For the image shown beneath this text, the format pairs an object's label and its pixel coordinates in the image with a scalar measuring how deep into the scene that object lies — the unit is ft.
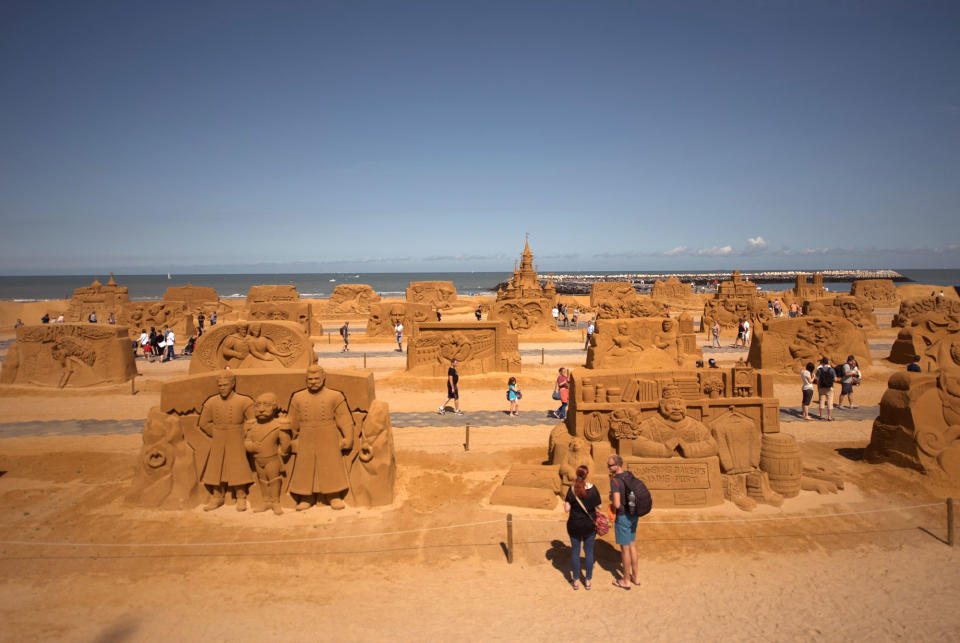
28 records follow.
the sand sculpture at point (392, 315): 92.17
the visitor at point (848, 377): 43.96
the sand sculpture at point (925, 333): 57.31
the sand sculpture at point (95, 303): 104.06
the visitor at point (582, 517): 17.83
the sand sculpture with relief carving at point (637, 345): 54.24
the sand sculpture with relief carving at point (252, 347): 44.45
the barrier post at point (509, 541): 20.29
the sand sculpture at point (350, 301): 126.21
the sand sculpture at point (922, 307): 79.82
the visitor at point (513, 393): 41.93
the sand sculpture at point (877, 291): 136.05
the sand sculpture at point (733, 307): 92.17
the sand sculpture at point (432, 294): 128.64
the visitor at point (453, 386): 43.98
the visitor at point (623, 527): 18.12
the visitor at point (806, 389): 41.34
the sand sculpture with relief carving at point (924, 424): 27.25
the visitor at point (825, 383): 40.81
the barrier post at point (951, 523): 21.65
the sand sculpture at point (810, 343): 57.06
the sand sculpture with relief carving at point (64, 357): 51.78
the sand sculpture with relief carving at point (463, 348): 58.18
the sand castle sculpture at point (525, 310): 96.58
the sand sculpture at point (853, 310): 83.97
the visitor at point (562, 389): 39.45
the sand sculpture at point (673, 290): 145.59
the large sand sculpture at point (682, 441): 25.26
